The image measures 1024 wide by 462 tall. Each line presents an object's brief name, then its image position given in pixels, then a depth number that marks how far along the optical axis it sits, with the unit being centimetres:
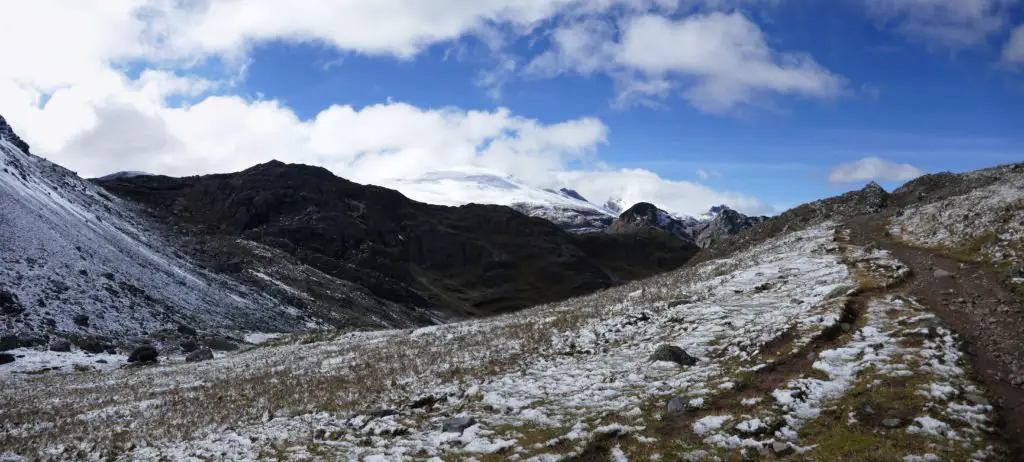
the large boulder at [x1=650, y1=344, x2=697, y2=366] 1839
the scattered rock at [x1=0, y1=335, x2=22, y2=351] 3992
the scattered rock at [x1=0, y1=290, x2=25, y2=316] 4609
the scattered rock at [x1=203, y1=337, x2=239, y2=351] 5447
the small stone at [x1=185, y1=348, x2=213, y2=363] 4522
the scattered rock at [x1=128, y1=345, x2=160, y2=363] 4403
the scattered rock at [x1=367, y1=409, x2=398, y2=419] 1677
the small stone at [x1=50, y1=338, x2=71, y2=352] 4280
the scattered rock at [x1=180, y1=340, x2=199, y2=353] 5075
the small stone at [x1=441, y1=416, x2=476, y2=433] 1492
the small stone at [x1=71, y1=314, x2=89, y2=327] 4984
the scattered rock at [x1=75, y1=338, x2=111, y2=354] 4478
